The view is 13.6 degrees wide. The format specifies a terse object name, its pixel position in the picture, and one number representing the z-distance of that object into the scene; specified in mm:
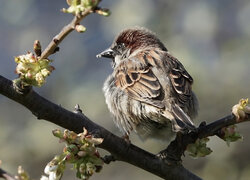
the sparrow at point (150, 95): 7875
